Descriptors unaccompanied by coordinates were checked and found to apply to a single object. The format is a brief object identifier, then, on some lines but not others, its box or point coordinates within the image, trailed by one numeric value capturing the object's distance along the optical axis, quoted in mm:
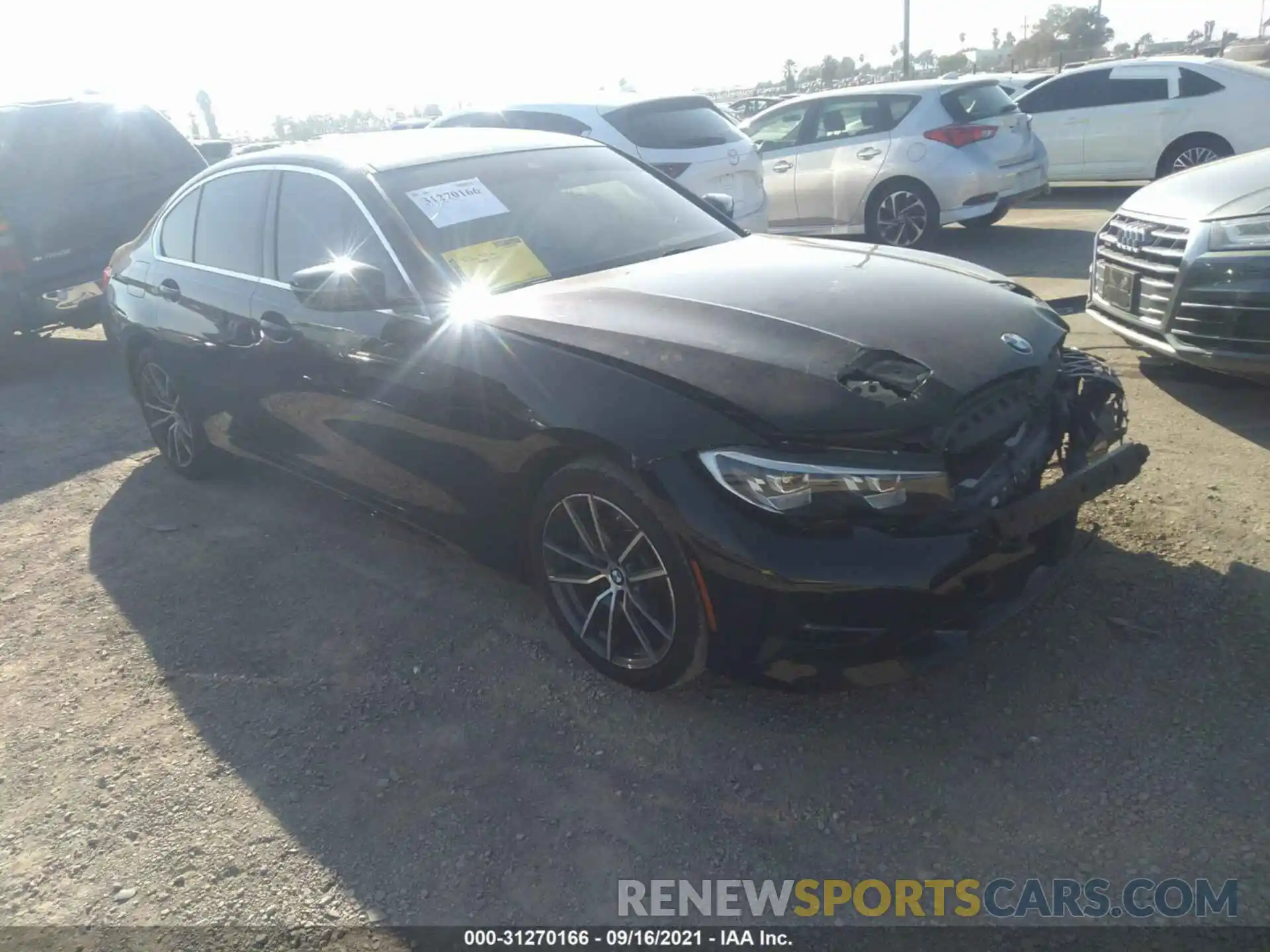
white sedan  10148
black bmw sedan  2590
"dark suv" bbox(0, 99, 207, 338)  7672
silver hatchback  9000
